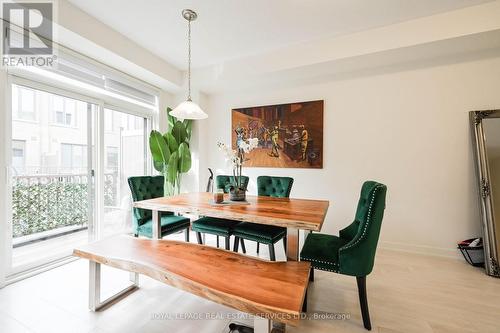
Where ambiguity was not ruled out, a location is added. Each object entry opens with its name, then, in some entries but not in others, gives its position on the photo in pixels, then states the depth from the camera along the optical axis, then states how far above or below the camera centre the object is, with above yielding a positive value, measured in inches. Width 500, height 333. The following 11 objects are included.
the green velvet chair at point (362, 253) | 59.3 -25.7
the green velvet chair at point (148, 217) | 95.4 -25.2
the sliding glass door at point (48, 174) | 92.0 -5.0
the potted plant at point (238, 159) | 84.3 +2.4
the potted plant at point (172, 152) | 137.1 +8.3
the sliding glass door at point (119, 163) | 128.6 +0.9
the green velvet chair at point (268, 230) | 85.4 -27.1
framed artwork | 134.6 +21.1
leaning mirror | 94.5 -2.3
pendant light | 89.6 +23.0
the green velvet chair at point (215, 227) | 94.1 -27.9
